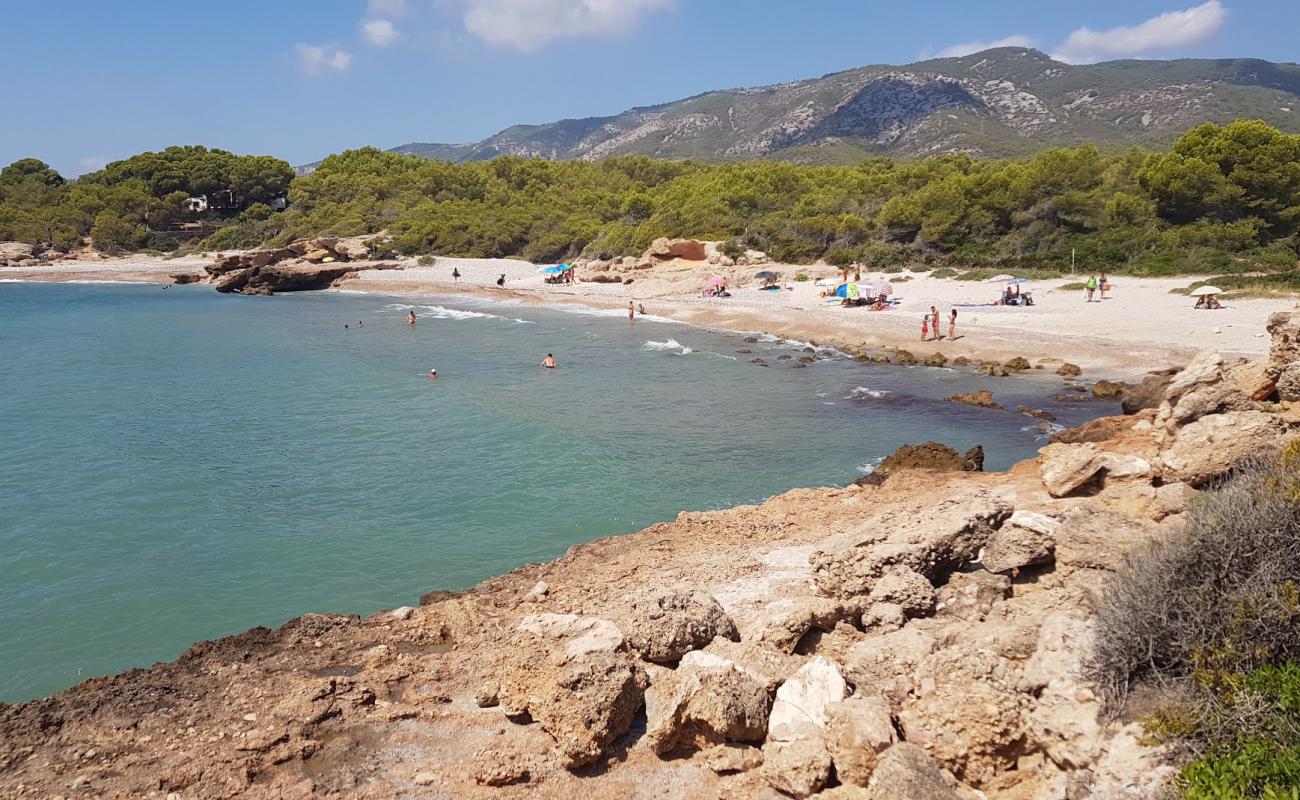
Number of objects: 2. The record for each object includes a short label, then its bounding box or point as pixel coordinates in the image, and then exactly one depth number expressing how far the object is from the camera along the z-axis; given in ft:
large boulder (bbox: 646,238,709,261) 167.12
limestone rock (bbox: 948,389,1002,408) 70.56
